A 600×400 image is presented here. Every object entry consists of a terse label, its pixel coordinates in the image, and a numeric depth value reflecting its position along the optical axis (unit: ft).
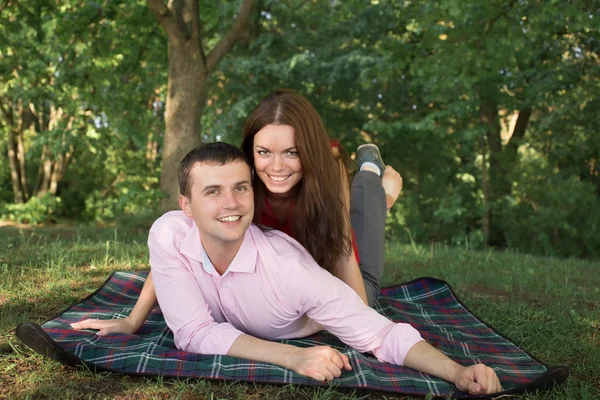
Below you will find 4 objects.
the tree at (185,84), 25.49
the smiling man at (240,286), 8.40
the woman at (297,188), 9.69
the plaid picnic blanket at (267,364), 7.77
